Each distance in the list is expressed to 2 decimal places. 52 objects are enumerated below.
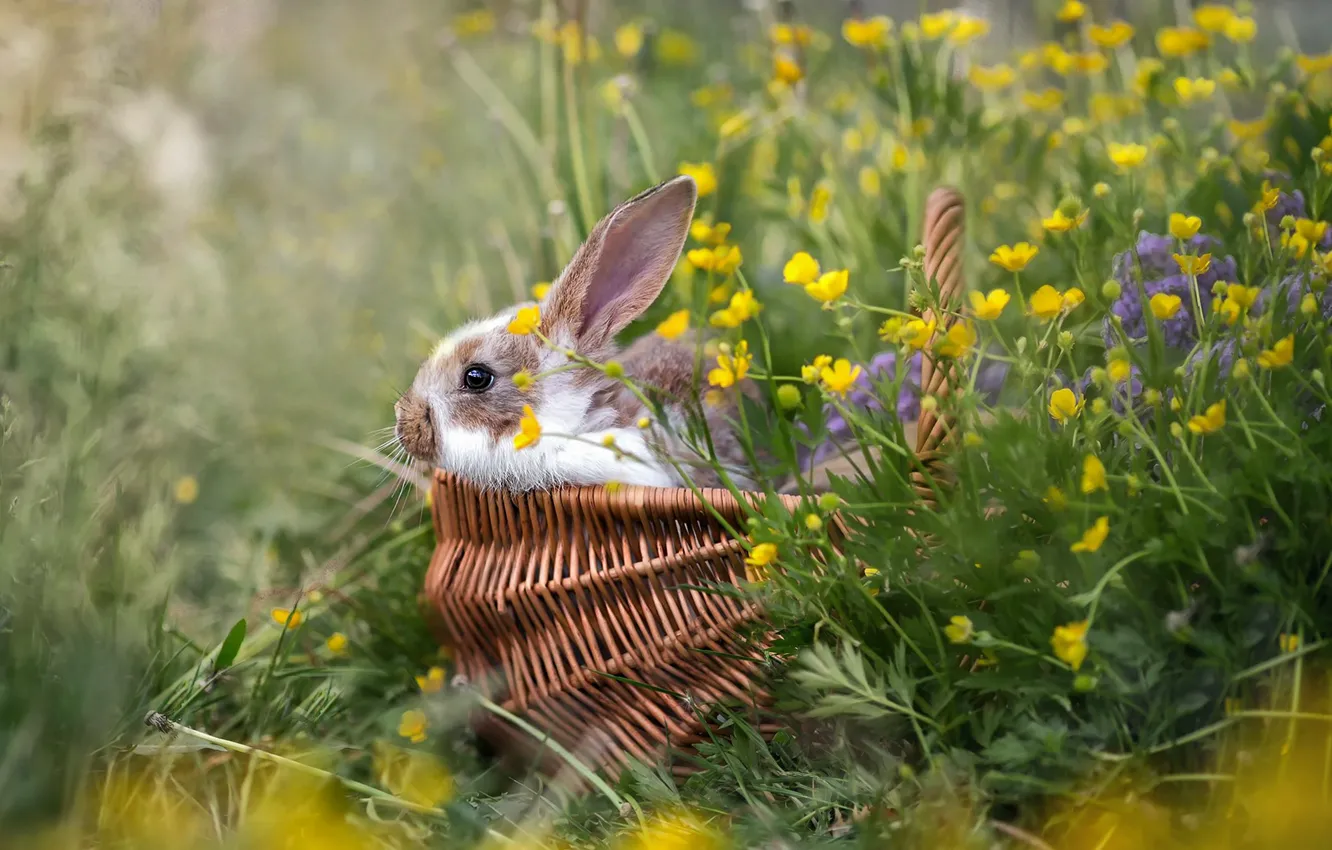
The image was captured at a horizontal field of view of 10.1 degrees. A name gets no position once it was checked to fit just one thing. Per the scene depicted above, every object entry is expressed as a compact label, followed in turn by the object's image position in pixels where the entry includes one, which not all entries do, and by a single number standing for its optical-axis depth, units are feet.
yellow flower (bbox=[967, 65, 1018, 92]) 11.14
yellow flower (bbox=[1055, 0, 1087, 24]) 10.85
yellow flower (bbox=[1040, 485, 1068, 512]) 9.87
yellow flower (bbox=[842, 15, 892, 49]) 10.95
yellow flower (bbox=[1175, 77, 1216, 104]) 10.56
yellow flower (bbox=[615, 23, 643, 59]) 11.22
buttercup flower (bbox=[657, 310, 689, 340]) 10.25
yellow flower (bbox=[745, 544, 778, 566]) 9.97
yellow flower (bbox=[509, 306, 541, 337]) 10.16
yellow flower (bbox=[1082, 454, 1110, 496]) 9.84
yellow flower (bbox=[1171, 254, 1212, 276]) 10.01
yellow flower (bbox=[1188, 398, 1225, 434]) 9.87
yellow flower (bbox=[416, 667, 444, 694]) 10.47
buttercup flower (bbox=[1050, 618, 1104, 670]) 9.79
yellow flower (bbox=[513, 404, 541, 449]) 10.13
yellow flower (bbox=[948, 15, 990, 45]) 10.86
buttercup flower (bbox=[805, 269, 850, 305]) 10.02
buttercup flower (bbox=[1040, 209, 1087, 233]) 10.08
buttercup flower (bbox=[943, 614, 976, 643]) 9.85
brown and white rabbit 10.40
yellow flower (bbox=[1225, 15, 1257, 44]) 10.65
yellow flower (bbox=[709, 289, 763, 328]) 10.08
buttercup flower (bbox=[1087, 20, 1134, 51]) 10.83
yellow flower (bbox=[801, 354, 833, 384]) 9.97
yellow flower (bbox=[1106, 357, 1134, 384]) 9.85
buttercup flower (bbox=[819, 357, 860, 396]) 9.97
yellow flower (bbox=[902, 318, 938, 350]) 9.99
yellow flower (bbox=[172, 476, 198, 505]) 10.95
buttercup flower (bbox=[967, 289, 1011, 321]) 9.99
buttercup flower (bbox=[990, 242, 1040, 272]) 10.03
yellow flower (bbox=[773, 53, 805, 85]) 10.88
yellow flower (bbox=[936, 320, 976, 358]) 9.94
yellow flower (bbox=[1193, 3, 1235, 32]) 10.80
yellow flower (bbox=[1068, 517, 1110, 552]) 9.81
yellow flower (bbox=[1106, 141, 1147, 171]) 10.27
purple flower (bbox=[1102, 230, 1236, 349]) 10.17
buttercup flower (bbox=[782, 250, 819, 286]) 10.05
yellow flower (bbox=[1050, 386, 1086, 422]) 9.96
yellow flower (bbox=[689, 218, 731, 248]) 10.36
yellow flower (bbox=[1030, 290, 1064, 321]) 9.98
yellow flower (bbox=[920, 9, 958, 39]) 10.87
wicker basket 10.15
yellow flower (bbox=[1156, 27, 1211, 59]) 10.77
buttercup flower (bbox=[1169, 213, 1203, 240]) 9.99
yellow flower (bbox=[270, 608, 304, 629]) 10.40
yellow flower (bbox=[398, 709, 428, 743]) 10.37
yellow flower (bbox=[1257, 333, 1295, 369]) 9.87
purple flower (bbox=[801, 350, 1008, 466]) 10.55
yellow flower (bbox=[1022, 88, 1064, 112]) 11.02
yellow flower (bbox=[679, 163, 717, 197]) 10.71
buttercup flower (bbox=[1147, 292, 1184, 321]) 9.96
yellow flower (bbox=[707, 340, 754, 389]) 10.04
